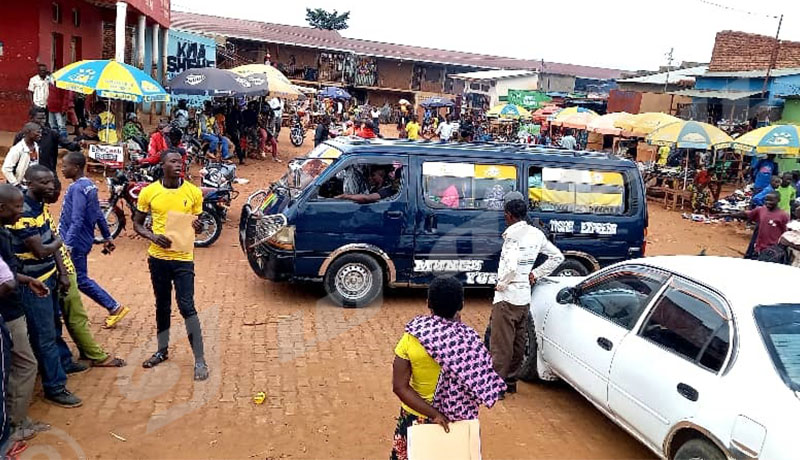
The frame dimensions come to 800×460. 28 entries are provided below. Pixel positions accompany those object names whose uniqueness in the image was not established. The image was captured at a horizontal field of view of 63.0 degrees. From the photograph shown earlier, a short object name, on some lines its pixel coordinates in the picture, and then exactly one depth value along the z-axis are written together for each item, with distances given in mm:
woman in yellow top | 2996
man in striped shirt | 4410
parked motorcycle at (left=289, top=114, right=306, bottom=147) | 24250
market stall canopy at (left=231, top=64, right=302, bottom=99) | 17900
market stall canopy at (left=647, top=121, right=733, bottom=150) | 15375
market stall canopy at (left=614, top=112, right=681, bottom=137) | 18719
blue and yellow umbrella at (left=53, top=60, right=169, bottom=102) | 11164
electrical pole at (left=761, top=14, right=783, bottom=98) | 20453
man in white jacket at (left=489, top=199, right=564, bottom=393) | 5113
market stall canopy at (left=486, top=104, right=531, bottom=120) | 25984
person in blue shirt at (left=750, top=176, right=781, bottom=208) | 12641
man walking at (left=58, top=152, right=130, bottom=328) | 5609
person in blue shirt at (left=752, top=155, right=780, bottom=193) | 14500
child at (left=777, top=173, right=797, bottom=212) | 10789
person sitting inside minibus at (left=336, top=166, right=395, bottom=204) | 7438
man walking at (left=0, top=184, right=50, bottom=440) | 4062
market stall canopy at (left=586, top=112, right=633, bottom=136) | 19797
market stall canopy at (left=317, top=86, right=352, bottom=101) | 31562
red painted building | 13859
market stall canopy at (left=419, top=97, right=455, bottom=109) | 34656
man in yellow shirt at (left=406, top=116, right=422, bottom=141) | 23000
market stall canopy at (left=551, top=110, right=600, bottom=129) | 21484
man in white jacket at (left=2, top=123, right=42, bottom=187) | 7751
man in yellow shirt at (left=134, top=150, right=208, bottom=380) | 5141
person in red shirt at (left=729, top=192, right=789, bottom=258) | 8273
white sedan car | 3455
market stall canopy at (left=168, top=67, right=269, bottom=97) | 14883
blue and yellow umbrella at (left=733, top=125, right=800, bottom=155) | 13555
